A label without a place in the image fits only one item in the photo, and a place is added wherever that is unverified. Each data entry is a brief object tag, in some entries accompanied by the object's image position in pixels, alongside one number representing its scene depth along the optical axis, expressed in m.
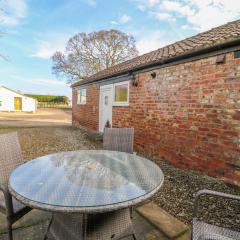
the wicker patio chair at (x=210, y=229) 1.45
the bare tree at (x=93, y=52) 21.27
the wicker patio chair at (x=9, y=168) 1.64
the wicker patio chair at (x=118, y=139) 3.30
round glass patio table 1.21
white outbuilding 27.73
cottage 3.45
